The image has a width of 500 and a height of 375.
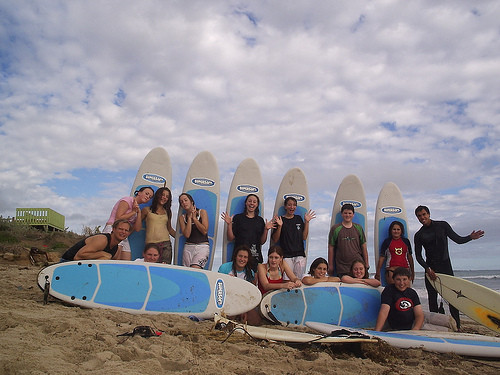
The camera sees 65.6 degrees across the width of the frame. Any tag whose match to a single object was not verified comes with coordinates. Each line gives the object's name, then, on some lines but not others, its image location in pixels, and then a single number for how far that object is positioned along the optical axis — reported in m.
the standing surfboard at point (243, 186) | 5.90
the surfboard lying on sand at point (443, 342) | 2.93
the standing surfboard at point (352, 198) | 6.20
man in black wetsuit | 4.61
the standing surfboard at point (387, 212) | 6.11
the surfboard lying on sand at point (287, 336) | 2.60
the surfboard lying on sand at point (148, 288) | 3.56
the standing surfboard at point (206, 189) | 5.66
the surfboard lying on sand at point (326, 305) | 4.00
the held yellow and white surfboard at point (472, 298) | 3.99
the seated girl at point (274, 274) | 4.04
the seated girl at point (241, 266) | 4.21
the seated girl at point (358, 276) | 4.41
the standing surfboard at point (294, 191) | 6.02
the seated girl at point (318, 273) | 4.25
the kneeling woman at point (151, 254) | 4.12
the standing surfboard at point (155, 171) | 5.86
